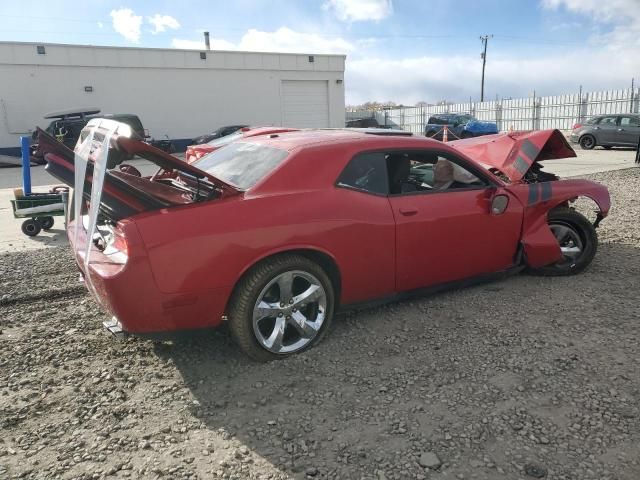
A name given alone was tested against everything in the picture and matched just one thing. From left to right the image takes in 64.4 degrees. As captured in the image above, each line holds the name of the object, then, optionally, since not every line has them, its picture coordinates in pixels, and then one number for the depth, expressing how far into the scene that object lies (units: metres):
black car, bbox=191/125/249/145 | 20.91
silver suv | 20.42
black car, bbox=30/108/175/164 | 18.33
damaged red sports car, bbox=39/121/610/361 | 2.96
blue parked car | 26.06
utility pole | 54.00
